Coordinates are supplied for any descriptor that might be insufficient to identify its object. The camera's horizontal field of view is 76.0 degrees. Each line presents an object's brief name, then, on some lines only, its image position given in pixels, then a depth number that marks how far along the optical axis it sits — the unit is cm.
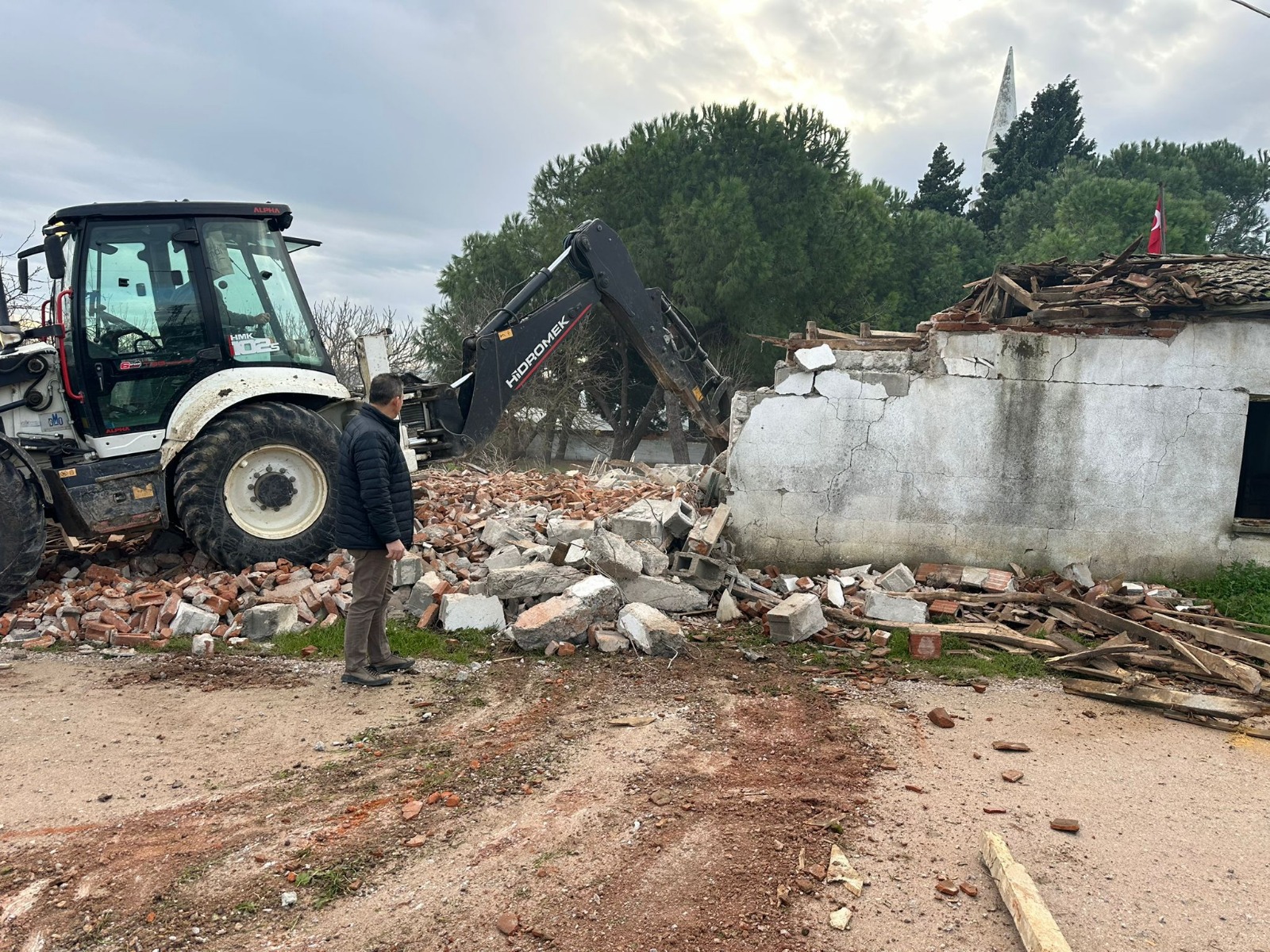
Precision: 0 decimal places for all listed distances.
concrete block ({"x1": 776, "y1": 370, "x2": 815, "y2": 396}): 737
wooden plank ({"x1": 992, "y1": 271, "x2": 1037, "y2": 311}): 739
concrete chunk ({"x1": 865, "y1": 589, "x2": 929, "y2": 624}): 644
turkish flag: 1042
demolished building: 710
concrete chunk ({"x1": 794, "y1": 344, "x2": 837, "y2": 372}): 727
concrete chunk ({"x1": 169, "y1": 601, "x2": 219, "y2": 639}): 598
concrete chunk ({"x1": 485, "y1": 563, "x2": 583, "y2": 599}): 624
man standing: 488
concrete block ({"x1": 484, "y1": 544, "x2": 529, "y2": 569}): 668
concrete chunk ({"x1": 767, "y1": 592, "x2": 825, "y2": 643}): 609
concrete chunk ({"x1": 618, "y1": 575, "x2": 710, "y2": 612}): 656
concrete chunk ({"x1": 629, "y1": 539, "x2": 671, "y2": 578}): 687
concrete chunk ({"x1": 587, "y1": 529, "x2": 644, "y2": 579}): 645
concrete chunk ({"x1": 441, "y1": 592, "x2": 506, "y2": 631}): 609
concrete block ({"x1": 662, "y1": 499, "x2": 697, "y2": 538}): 723
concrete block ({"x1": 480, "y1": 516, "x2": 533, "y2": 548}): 721
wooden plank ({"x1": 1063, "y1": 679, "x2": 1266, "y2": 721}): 484
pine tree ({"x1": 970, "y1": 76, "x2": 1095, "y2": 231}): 3588
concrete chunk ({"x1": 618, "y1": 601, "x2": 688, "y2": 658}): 577
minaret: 4481
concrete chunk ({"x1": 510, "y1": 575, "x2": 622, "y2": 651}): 575
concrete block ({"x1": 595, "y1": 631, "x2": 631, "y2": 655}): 578
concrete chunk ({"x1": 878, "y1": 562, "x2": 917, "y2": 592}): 689
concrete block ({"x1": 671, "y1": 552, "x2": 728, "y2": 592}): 687
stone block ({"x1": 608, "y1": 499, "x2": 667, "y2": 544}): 718
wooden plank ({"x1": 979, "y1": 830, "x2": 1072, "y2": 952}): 260
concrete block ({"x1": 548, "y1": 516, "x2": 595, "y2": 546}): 704
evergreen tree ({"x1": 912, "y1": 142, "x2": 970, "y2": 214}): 3622
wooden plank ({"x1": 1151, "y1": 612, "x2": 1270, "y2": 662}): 564
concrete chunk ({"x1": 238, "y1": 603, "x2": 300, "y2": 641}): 595
